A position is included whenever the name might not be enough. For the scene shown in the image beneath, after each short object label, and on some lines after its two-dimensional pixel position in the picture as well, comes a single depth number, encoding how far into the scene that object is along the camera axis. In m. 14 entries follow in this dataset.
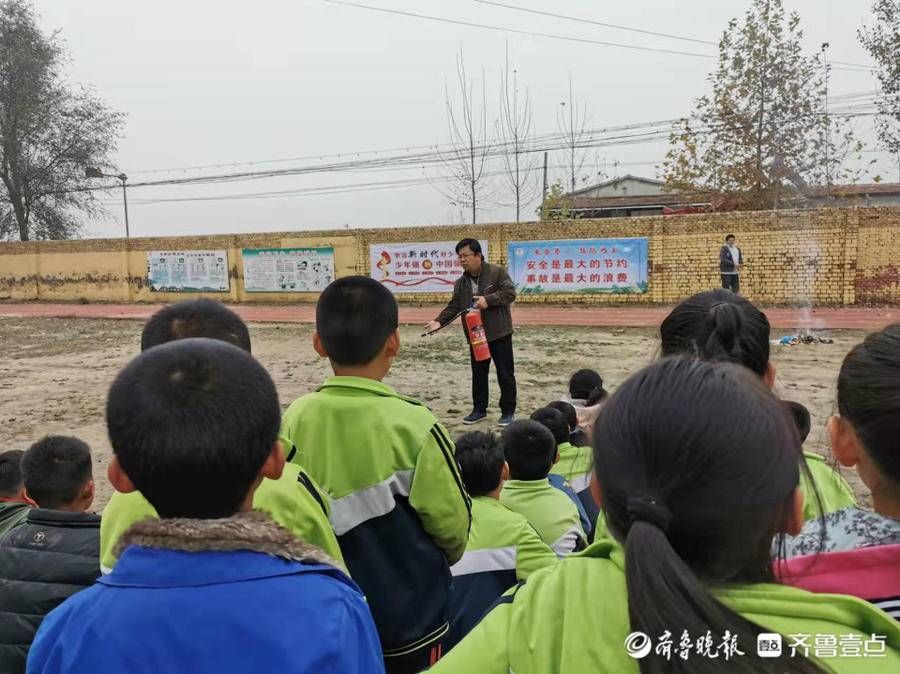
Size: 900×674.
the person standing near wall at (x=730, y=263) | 13.87
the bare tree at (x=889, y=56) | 17.66
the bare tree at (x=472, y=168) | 24.03
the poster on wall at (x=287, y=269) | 19.14
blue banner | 16.03
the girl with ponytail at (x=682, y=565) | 0.78
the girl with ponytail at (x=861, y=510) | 1.06
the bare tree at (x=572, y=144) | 25.02
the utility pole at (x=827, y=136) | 19.12
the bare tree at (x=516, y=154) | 23.82
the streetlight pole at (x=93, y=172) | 27.62
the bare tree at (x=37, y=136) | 27.02
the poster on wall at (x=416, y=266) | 17.64
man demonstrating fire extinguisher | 5.73
